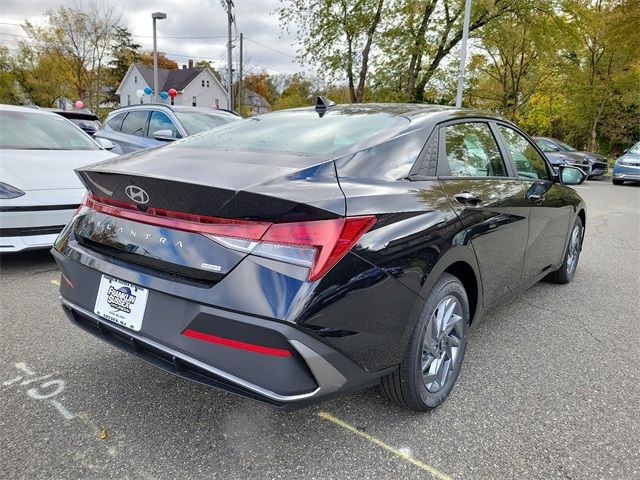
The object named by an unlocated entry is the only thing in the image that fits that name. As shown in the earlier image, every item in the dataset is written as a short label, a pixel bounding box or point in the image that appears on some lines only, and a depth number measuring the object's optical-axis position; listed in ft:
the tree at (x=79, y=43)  110.22
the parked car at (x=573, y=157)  51.16
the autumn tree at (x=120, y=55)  115.65
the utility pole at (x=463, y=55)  43.09
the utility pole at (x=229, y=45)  65.72
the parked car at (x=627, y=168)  49.37
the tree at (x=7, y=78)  142.51
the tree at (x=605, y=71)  63.62
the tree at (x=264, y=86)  229.04
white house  172.76
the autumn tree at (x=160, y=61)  196.92
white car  13.14
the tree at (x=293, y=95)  179.73
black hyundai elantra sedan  5.43
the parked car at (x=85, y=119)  30.96
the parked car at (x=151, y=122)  23.71
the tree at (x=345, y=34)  58.65
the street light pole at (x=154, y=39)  58.88
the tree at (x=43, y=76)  122.01
